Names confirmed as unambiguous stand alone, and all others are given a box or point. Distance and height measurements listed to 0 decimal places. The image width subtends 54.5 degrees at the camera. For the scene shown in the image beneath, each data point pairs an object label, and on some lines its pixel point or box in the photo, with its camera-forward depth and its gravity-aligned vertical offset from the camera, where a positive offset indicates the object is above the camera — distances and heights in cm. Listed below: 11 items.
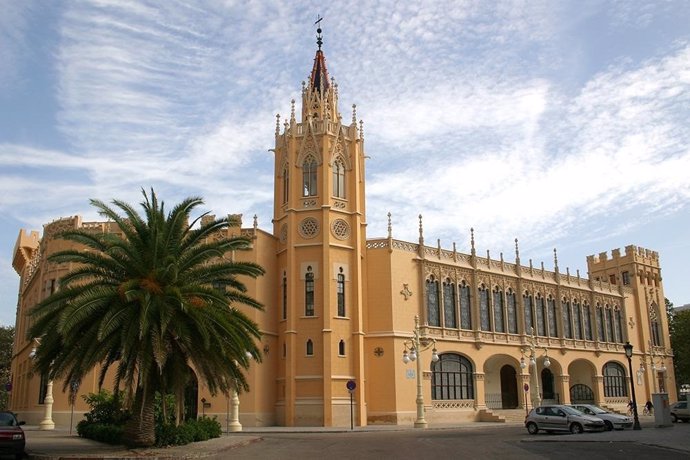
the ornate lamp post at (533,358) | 4455 +127
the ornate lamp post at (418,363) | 3595 +81
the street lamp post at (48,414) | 3375 -153
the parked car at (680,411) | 3888 -208
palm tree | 2056 +206
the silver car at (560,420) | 2994 -194
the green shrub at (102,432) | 2450 -184
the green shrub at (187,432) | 2274 -177
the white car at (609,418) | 3247 -203
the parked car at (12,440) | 1891 -158
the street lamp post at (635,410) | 3127 -158
